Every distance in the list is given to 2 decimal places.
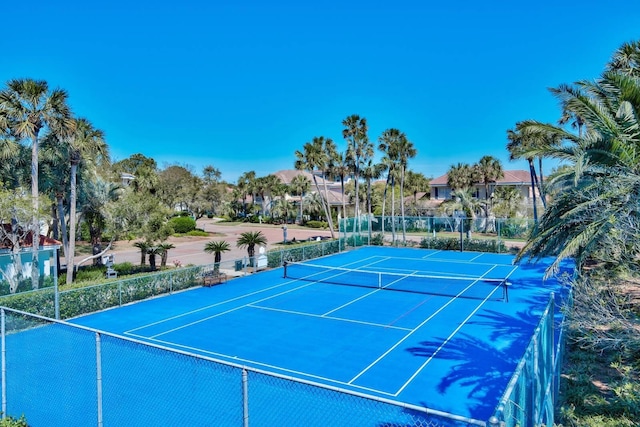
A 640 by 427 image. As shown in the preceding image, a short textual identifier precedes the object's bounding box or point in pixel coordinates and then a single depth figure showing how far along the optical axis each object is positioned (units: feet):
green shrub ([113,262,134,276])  89.86
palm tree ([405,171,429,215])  219.02
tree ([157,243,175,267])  88.05
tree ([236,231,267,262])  97.96
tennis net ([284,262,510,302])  69.26
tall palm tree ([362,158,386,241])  137.34
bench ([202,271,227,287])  74.29
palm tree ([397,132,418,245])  131.23
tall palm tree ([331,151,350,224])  135.74
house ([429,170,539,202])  195.31
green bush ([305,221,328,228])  205.90
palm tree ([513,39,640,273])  28.99
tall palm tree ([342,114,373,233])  131.13
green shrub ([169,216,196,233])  180.55
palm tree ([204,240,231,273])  92.52
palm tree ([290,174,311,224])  225.97
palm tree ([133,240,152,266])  86.61
